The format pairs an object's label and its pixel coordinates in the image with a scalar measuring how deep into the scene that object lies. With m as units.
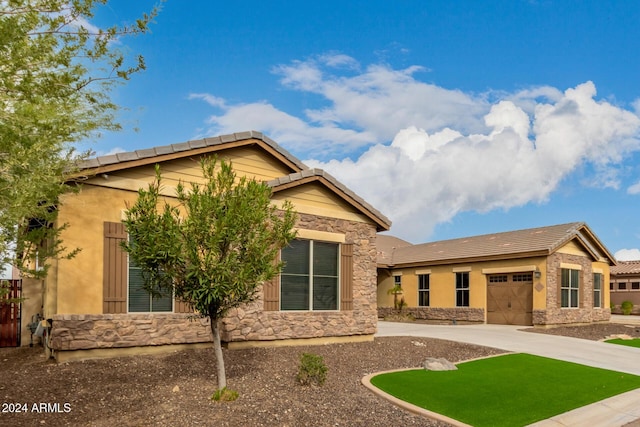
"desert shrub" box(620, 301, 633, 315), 34.39
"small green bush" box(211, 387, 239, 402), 7.93
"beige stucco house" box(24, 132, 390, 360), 10.68
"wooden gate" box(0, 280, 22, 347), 14.88
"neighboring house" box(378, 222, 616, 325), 22.14
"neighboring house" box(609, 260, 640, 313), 36.47
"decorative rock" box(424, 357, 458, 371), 11.31
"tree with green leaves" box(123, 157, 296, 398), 7.26
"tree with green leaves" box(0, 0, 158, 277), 5.30
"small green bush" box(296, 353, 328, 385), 9.09
